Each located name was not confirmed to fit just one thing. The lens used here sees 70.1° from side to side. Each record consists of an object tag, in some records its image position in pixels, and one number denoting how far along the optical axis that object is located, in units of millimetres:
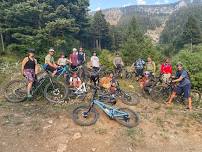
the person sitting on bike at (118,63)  8594
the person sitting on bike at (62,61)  6526
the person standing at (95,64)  7342
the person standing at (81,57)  6986
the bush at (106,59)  11541
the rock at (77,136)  4574
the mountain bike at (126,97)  6059
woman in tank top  5300
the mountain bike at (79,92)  5636
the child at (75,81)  5840
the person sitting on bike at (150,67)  7493
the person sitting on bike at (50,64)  5764
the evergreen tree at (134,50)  17729
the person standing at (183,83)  5935
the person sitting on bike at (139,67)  8106
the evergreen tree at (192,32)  35078
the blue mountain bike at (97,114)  4946
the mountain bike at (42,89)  5432
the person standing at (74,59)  6851
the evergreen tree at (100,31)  28789
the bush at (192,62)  12684
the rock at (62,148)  4315
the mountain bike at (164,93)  6358
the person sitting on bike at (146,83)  6738
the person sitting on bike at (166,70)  6918
